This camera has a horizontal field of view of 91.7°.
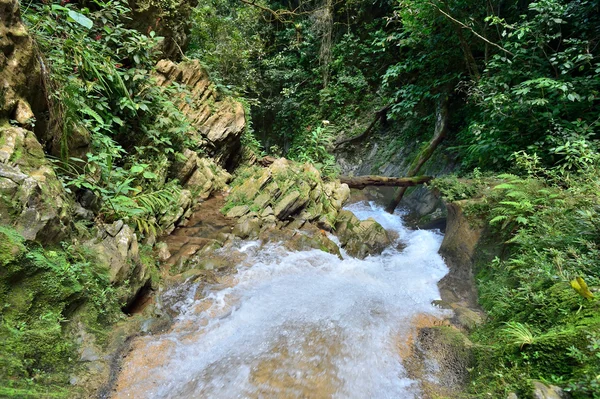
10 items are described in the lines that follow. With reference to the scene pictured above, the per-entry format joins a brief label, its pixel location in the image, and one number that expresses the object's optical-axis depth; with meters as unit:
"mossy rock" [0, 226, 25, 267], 2.35
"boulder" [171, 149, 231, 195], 7.12
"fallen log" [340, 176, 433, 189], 9.23
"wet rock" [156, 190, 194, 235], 5.63
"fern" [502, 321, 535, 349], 2.53
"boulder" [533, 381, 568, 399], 2.00
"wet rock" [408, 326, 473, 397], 2.99
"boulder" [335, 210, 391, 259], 7.22
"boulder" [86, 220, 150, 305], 3.50
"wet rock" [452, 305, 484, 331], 3.90
